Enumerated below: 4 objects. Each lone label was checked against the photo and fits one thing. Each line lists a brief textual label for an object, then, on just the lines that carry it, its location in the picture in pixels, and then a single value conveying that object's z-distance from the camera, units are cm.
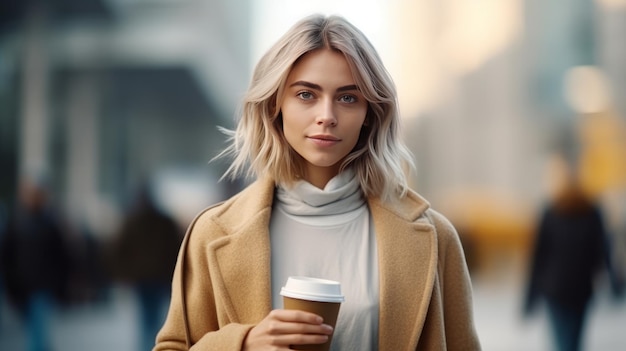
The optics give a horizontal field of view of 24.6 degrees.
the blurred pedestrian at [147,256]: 1136
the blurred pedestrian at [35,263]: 1143
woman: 327
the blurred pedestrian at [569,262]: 1018
